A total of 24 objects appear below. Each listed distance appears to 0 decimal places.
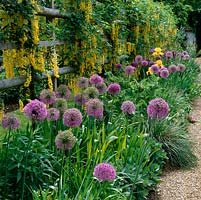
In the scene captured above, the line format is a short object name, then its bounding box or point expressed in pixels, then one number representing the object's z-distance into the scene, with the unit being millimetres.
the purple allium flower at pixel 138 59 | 5889
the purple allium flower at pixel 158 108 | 2461
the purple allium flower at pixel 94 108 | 2615
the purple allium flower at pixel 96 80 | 3426
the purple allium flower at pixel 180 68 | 5426
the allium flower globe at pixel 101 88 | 3391
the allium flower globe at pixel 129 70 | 4785
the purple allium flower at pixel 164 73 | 4664
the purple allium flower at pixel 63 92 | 3066
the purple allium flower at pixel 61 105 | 2752
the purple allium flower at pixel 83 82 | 3439
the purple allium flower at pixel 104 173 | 1938
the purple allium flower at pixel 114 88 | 3436
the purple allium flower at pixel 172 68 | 5227
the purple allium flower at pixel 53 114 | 2572
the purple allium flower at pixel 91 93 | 3025
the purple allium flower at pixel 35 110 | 2273
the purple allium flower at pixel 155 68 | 5063
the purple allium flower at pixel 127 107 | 2931
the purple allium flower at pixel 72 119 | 2324
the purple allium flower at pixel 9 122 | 2264
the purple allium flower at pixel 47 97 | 2721
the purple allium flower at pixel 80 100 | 3070
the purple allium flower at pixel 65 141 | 2135
